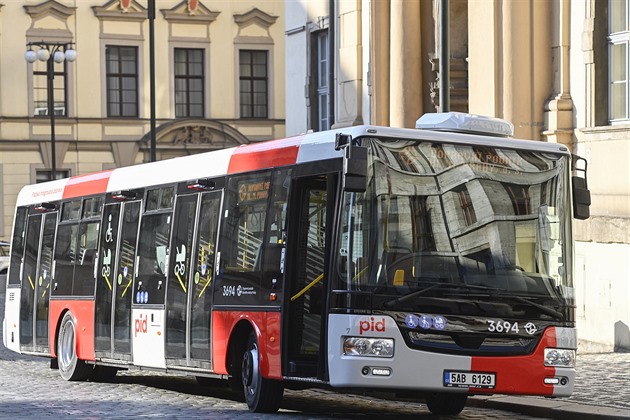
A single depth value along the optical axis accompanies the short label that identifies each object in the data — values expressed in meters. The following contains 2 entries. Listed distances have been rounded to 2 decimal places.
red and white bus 13.90
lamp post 47.62
